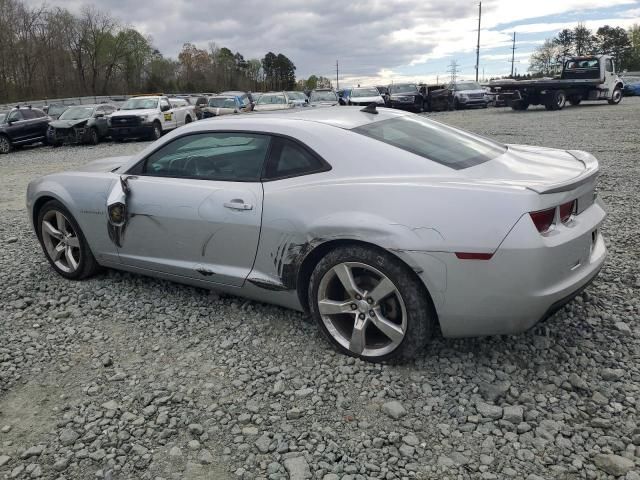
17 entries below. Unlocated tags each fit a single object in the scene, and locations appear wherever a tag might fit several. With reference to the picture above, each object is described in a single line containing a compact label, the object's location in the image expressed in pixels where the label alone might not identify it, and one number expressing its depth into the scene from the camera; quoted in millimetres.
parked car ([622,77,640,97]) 34625
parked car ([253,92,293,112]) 22392
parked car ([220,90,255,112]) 22727
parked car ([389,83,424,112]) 28609
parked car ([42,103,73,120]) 22902
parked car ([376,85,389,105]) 28922
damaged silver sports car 2635
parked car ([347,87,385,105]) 25016
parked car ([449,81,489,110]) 30031
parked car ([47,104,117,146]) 19000
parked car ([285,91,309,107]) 24258
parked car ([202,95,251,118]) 21802
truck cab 23328
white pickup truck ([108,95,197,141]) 18984
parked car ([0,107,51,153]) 18188
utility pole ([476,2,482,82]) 71938
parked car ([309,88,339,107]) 26275
